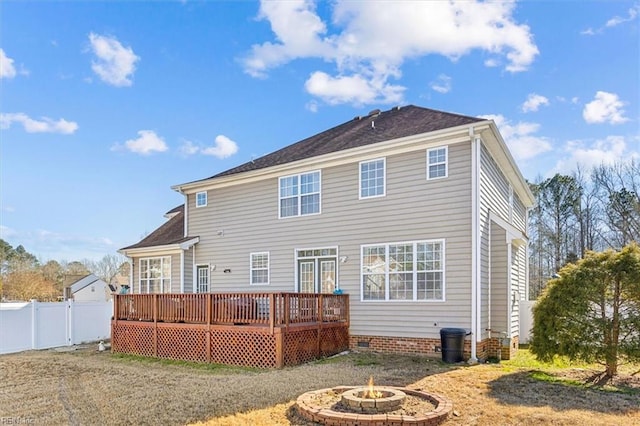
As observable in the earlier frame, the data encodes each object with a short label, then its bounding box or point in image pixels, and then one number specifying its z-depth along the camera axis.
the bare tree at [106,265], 50.22
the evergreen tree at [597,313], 7.41
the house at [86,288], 35.92
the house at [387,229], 9.98
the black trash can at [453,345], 9.30
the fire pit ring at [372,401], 5.15
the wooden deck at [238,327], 9.29
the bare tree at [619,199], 24.47
